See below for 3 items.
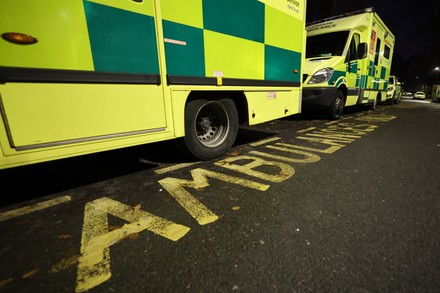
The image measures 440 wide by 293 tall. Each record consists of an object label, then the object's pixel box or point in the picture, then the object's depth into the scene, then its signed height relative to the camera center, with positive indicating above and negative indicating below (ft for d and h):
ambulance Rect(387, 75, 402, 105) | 49.26 -0.82
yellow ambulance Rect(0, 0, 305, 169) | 5.85 +0.85
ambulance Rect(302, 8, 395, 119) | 20.65 +2.85
